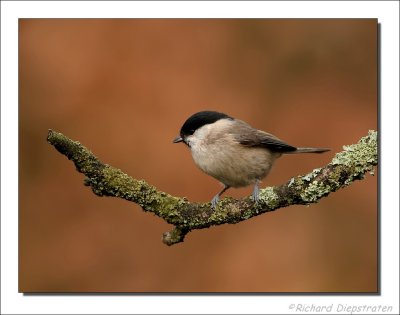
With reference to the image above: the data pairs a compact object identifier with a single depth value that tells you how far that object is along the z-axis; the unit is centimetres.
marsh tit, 575
